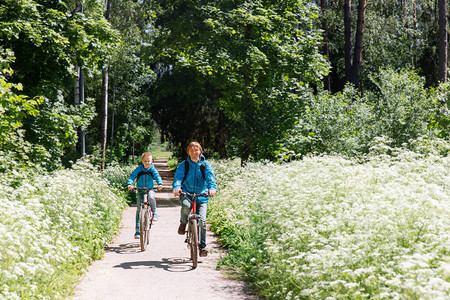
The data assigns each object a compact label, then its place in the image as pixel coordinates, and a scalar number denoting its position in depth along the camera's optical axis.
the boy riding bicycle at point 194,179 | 8.52
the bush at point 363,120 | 18.24
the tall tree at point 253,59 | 18.50
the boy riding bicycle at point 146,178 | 10.12
